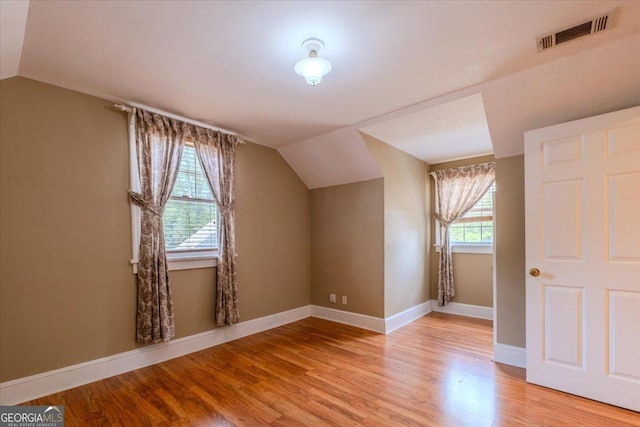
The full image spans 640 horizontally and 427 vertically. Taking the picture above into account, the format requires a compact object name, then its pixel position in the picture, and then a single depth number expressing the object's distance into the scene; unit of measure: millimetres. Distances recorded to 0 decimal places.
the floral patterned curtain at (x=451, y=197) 4328
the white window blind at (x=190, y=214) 3113
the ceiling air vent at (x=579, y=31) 1679
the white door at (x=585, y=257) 2055
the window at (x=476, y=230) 4340
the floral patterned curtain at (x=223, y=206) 3336
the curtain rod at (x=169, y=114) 2727
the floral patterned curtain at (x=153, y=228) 2777
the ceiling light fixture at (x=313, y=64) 1902
